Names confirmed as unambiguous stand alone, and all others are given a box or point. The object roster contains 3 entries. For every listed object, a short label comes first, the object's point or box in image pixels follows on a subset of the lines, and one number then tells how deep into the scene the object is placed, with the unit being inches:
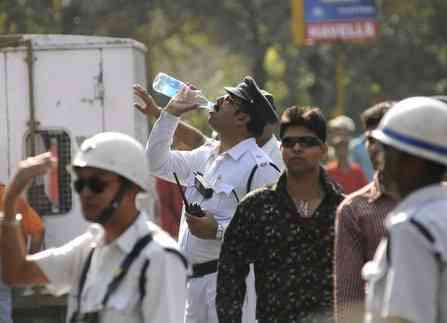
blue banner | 1734.6
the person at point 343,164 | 1151.4
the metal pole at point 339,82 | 1705.3
